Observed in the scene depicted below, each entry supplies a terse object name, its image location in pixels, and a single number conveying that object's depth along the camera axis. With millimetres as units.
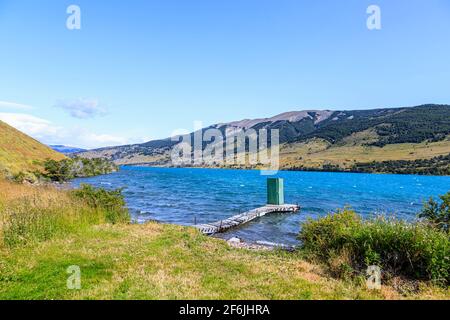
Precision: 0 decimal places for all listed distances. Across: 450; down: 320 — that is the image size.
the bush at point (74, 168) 94312
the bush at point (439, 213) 13484
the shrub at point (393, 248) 9039
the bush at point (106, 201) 18422
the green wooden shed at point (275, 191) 47094
